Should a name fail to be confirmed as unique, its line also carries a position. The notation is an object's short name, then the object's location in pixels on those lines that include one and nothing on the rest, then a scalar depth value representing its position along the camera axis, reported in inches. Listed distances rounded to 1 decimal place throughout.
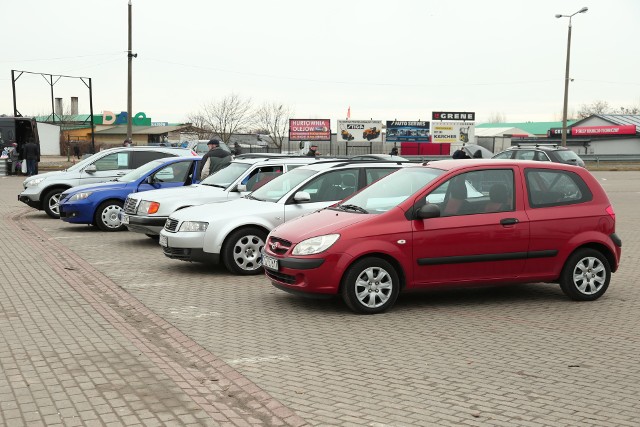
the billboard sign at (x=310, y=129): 2506.2
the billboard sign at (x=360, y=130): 2497.5
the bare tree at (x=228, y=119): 2696.9
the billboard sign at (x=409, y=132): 2418.8
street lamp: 1838.1
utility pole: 1421.0
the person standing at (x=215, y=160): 637.9
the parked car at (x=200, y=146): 1718.9
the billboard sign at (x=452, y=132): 2405.3
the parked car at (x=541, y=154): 1003.9
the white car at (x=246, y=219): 430.0
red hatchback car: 329.1
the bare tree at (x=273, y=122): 2970.0
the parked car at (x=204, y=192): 517.3
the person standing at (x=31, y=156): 1368.1
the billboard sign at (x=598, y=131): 2874.0
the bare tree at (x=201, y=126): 2728.8
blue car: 637.9
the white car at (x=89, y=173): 744.3
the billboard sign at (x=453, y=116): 2426.2
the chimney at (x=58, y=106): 4055.1
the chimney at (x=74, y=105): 4528.1
